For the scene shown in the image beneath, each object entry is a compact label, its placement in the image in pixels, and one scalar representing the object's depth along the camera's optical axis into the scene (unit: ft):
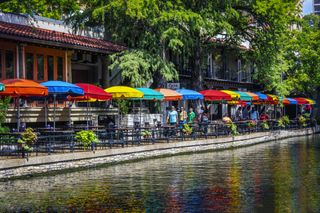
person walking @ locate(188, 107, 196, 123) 115.63
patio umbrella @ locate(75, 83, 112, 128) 79.90
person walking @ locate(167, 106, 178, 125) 105.09
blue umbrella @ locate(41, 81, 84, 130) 75.56
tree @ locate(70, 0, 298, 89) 108.99
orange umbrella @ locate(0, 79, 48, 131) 68.69
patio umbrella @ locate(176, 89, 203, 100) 108.17
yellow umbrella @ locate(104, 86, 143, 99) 88.28
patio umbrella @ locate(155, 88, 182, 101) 101.40
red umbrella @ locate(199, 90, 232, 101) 114.83
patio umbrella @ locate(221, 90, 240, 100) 122.89
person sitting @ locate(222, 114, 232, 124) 112.88
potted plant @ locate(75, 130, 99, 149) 71.21
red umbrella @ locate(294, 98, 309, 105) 173.45
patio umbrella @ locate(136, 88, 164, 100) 92.99
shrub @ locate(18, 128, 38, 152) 61.16
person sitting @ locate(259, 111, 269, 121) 148.29
